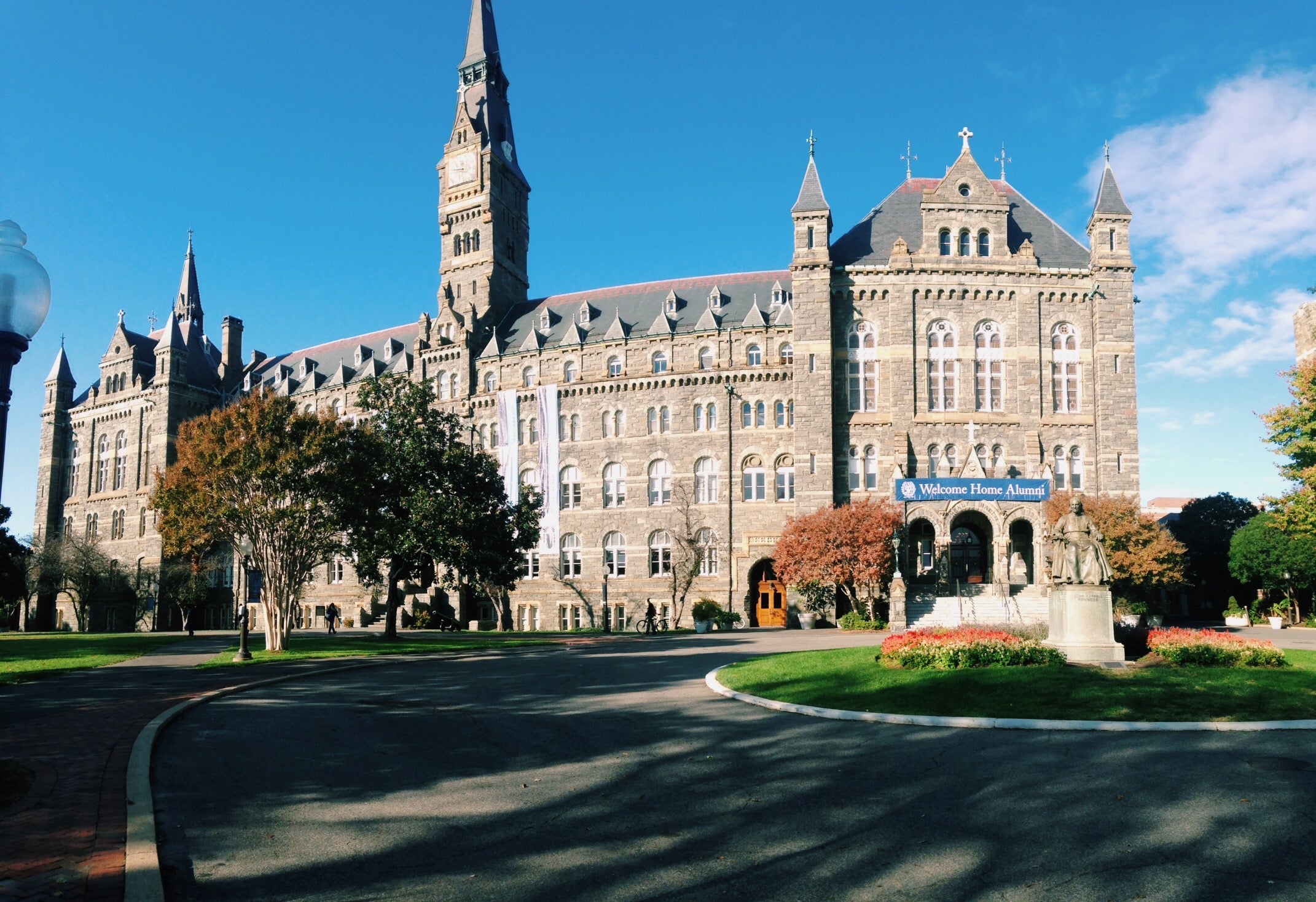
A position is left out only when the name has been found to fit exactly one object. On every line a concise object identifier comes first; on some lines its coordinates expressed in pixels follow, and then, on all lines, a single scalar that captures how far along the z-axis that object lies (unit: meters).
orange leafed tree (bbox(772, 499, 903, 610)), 42.47
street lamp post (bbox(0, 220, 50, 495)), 6.61
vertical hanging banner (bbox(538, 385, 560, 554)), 57.47
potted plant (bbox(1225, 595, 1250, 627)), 45.69
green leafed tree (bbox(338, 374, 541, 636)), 35.16
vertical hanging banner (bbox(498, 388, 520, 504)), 59.31
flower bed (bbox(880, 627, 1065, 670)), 18.16
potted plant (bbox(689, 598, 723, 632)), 46.28
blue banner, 45.78
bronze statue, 18.89
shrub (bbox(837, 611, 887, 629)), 42.25
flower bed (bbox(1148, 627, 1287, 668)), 18.06
